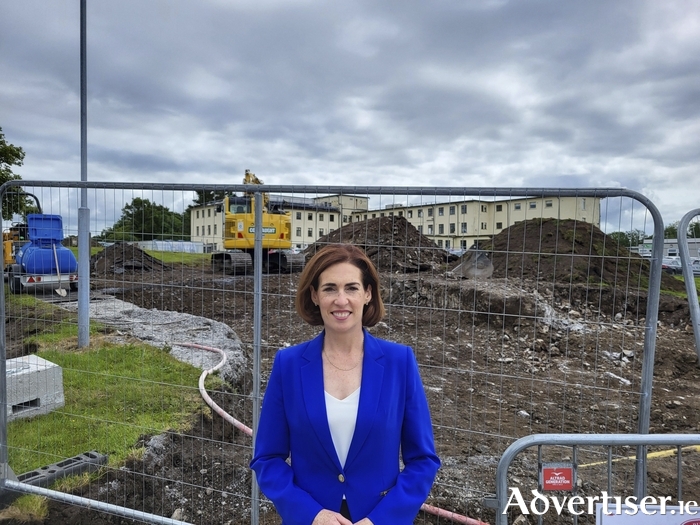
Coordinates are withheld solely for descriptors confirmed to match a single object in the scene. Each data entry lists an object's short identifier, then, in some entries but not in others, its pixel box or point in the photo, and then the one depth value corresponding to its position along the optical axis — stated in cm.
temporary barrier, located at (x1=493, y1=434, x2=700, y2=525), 216
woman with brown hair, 204
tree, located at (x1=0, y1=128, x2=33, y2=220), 2556
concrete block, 485
